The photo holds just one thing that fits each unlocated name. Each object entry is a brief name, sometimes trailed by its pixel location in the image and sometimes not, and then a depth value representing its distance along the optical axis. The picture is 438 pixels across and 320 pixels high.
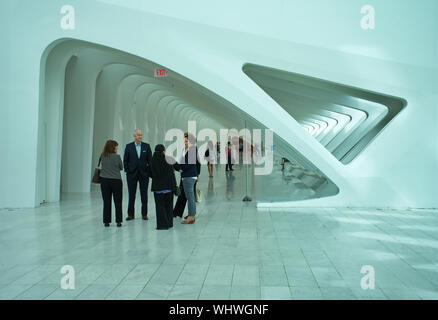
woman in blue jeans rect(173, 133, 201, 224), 7.48
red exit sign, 10.01
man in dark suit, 7.81
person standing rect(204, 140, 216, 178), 17.56
